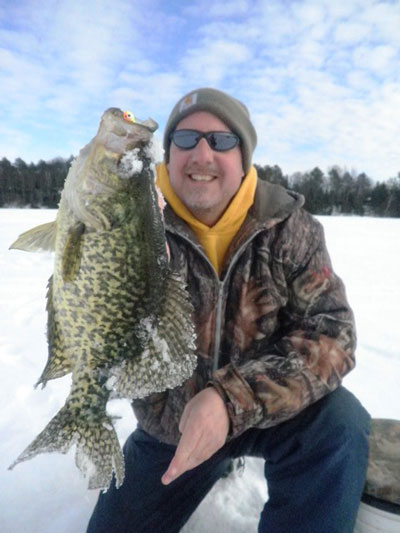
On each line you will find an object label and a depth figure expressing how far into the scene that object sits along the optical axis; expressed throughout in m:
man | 0.60
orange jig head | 0.45
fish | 0.48
